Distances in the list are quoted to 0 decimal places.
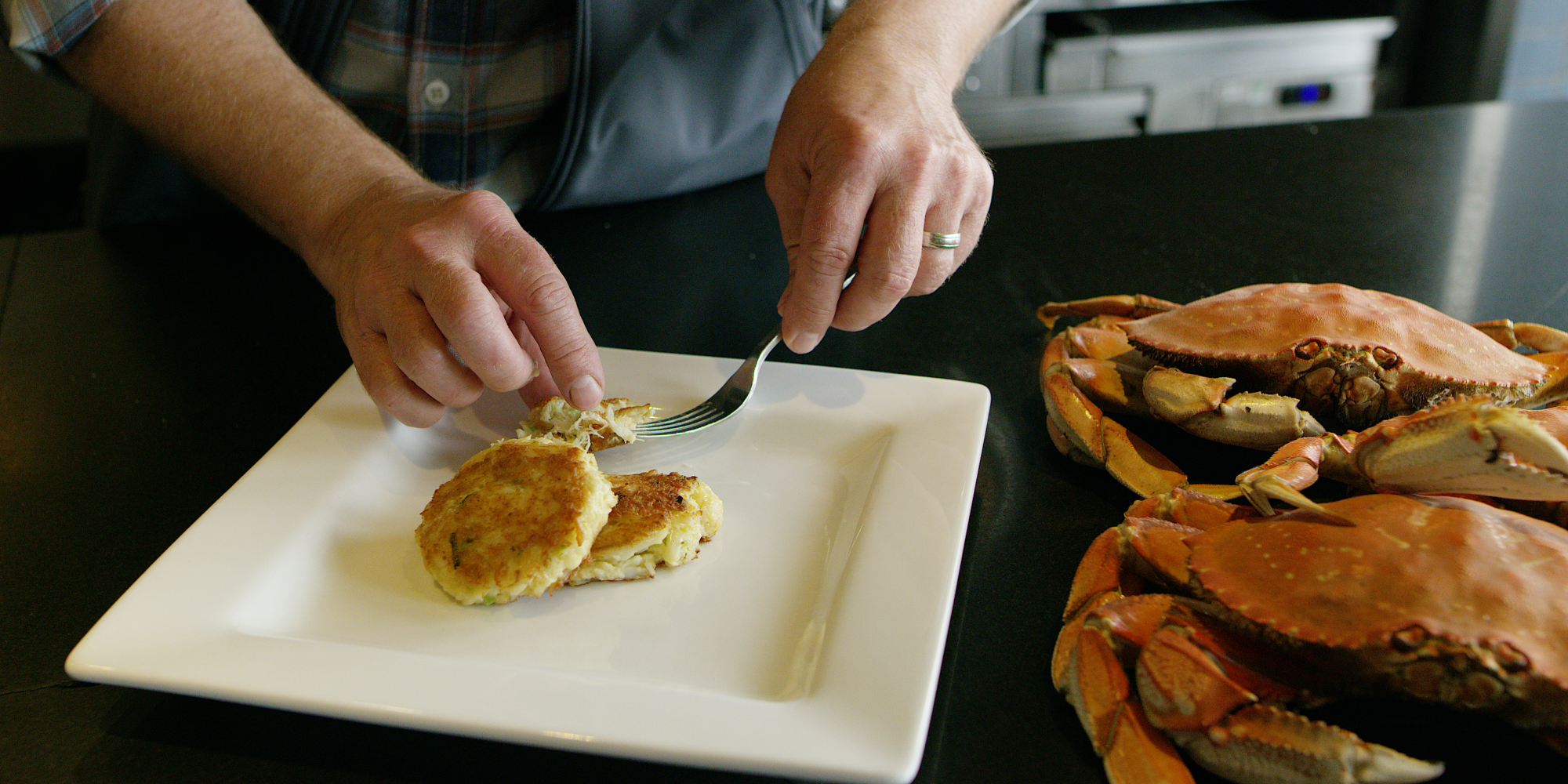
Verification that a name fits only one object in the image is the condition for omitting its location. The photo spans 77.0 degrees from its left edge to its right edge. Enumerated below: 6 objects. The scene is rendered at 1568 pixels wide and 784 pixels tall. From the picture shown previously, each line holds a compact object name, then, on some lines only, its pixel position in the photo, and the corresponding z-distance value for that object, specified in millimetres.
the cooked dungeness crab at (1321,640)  602
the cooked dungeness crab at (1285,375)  898
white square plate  661
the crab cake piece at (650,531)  833
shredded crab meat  988
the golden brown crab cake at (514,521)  801
